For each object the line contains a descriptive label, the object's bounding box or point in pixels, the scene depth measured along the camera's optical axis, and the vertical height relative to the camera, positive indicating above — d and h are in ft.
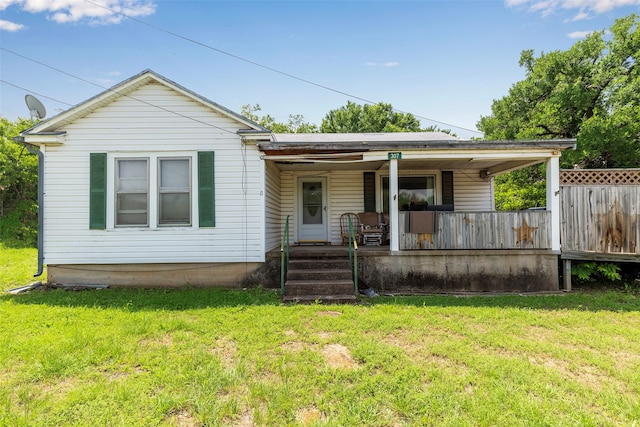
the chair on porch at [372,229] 27.45 -0.66
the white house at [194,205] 21.62 +1.21
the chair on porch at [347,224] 29.19 -0.25
